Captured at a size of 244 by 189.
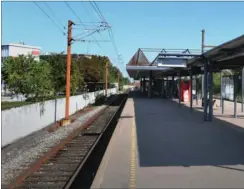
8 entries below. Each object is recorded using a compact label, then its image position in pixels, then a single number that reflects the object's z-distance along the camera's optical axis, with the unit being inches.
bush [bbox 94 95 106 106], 1932.3
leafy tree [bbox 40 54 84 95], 1395.2
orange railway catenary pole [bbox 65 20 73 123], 935.0
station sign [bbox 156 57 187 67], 845.8
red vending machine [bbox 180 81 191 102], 1509.6
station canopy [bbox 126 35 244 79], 560.7
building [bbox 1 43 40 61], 3545.8
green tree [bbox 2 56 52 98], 903.1
